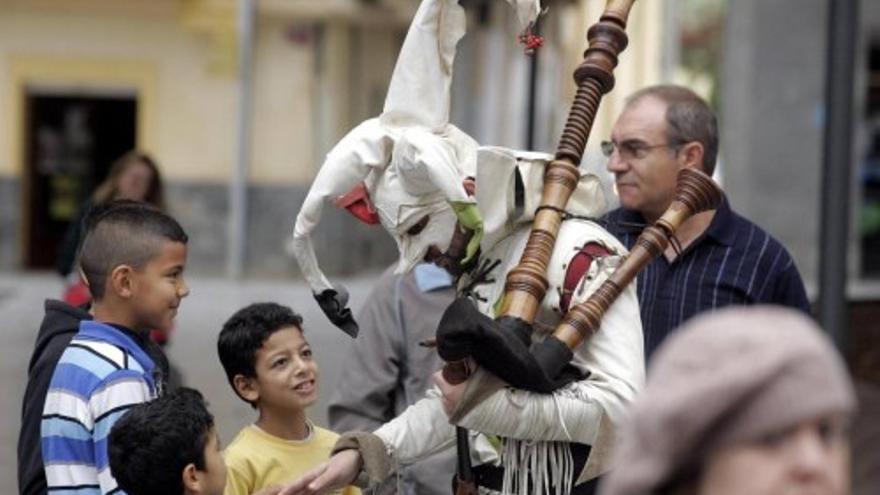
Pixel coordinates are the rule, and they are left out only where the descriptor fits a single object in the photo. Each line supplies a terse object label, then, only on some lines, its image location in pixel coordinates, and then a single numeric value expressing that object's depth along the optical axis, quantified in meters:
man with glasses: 7.52
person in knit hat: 3.33
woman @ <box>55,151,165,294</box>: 13.08
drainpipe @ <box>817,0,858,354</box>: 11.74
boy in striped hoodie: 6.27
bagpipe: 5.42
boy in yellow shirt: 6.75
